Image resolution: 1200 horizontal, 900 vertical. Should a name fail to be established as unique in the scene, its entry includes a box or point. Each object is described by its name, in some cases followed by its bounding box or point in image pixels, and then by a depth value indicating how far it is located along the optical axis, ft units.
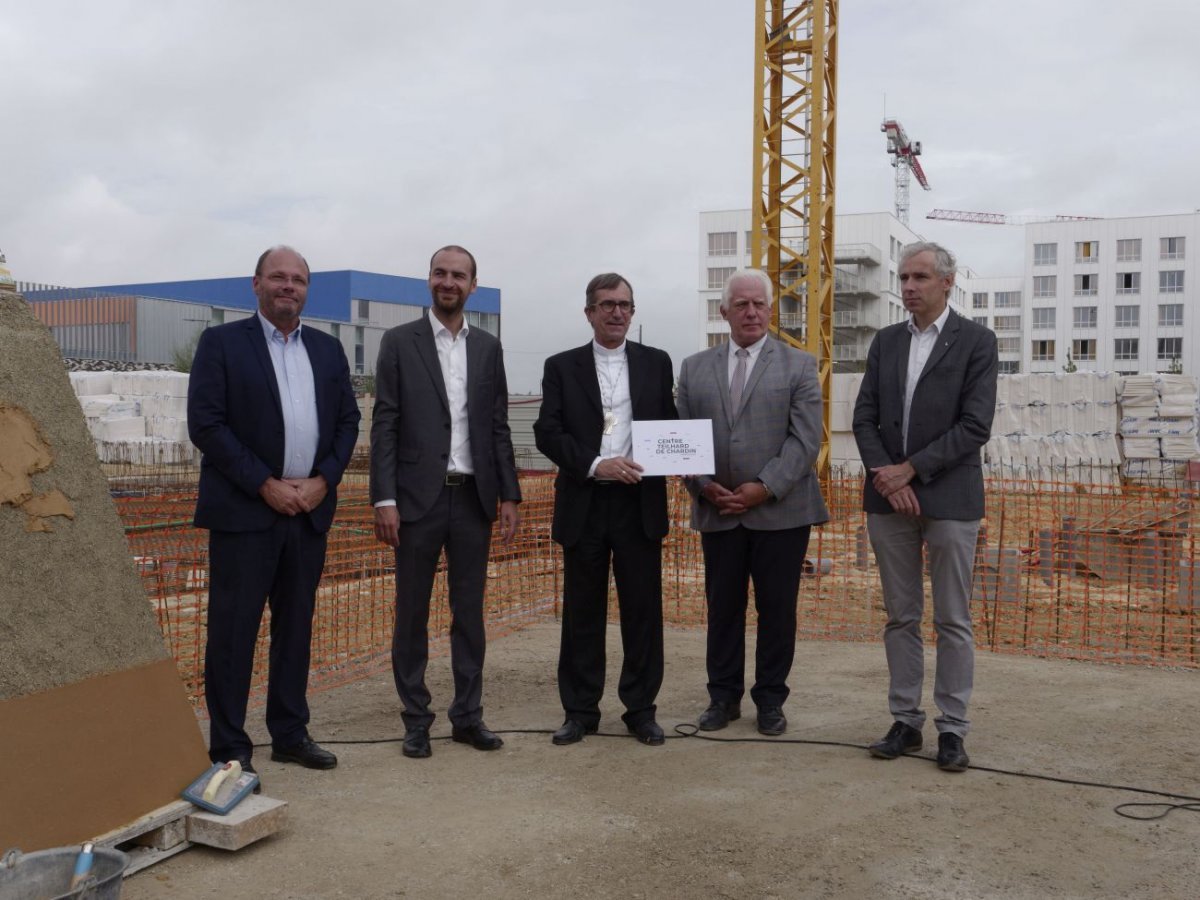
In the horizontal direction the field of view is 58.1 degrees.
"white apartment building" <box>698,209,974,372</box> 209.26
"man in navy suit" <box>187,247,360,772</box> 14.14
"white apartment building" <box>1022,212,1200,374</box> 207.62
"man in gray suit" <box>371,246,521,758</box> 15.52
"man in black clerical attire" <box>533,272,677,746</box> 16.20
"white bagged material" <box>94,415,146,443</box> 103.09
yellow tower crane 62.44
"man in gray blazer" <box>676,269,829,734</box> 16.55
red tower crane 325.01
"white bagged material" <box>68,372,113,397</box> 109.60
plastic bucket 9.53
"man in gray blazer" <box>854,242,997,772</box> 14.94
